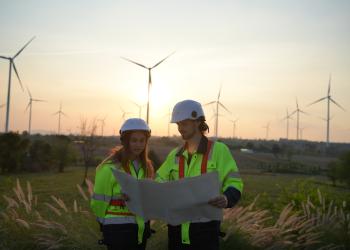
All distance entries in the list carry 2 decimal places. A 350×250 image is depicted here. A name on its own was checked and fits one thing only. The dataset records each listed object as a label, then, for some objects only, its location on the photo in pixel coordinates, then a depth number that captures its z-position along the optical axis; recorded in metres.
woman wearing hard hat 4.64
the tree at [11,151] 31.92
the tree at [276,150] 76.31
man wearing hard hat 4.50
